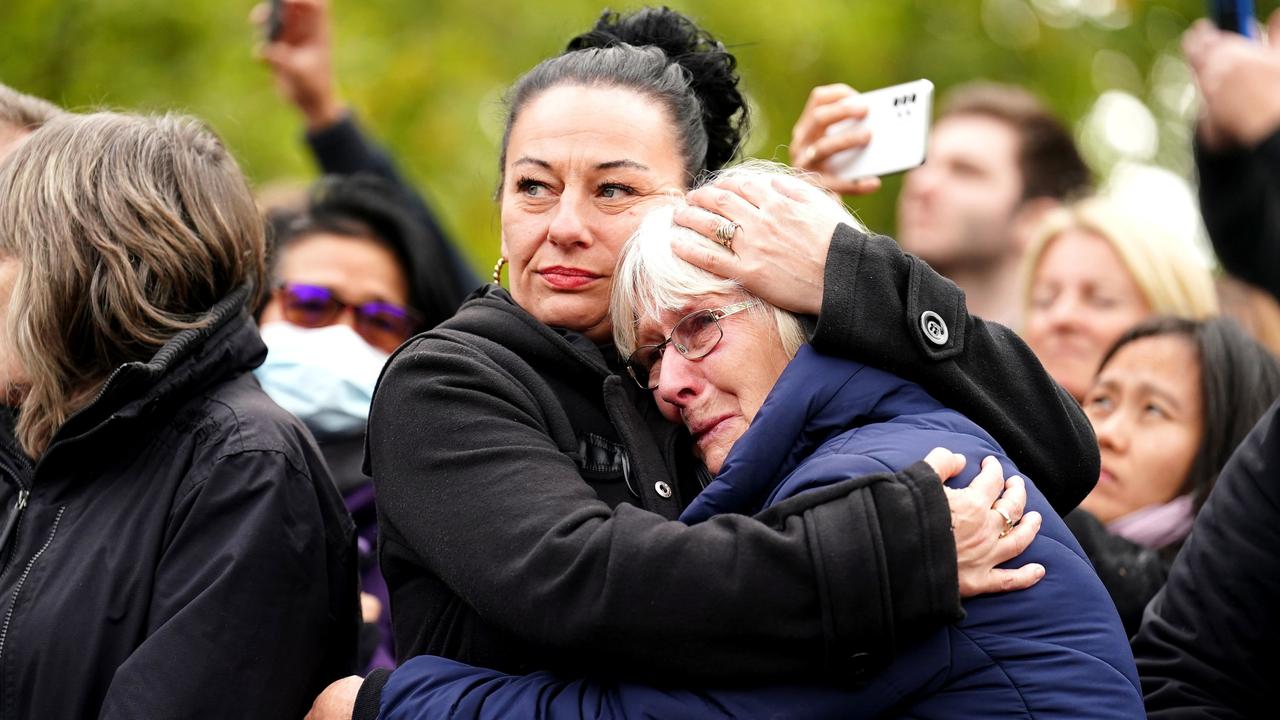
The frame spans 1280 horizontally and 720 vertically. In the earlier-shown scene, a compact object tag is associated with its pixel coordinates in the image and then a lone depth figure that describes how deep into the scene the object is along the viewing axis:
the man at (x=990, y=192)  5.85
